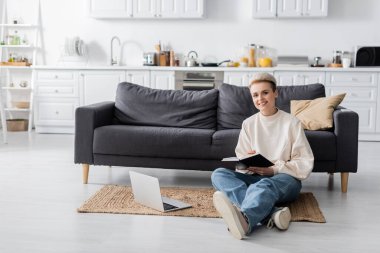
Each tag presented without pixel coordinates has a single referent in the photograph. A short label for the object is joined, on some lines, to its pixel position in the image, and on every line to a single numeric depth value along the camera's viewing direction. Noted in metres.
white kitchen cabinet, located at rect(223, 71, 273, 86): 6.43
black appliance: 6.49
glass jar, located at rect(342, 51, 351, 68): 6.49
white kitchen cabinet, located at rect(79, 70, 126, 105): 6.64
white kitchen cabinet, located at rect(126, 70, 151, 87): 6.60
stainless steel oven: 6.51
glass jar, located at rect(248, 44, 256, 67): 6.77
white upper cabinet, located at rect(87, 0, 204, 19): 6.70
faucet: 7.06
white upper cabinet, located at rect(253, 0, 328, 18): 6.50
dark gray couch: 3.60
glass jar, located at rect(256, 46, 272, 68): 6.65
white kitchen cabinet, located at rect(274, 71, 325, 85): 6.35
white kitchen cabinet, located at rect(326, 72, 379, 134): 6.30
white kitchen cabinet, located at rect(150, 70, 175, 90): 6.56
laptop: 3.09
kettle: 6.71
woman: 2.98
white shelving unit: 7.21
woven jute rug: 3.05
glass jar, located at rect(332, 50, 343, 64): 6.67
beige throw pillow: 3.74
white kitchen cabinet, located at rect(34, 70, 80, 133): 6.70
